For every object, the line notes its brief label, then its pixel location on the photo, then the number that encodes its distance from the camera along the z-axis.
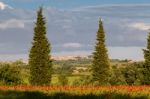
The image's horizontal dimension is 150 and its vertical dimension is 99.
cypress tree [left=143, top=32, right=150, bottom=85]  65.94
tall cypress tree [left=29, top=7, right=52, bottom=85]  62.75
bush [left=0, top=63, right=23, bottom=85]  52.17
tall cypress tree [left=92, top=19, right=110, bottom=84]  69.94
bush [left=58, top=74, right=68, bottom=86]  69.10
